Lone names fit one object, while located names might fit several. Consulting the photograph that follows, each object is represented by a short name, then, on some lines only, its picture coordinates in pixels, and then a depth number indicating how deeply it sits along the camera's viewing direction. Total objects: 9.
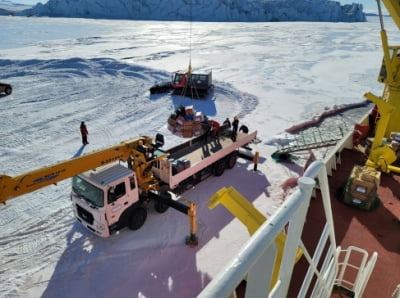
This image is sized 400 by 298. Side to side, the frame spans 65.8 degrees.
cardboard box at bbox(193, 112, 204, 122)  12.14
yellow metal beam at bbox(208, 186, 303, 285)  5.10
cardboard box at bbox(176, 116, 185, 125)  11.88
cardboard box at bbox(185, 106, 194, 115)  12.06
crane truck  6.93
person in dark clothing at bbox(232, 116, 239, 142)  13.13
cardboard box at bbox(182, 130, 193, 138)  11.98
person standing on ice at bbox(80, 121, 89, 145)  14.00
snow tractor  21.58
